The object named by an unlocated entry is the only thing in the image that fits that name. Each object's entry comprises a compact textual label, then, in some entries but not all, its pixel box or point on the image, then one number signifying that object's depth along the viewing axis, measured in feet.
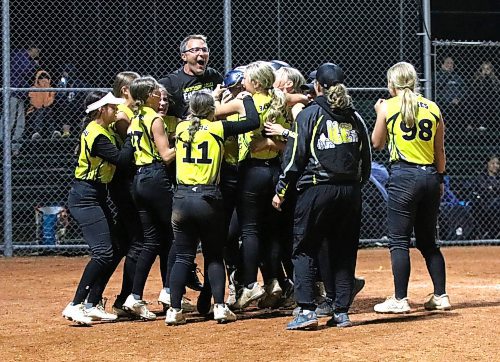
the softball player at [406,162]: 52.26
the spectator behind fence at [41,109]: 92.68
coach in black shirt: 57.72
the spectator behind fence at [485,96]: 103.24
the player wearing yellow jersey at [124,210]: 54.34
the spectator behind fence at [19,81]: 91.35
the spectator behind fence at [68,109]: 92.94
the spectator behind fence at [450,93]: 99.66
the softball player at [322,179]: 48.29
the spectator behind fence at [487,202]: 98.68
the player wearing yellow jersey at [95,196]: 51.67
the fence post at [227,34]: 90.33
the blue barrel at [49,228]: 91.50
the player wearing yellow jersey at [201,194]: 50.21
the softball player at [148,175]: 52.31
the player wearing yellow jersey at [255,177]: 52.75
